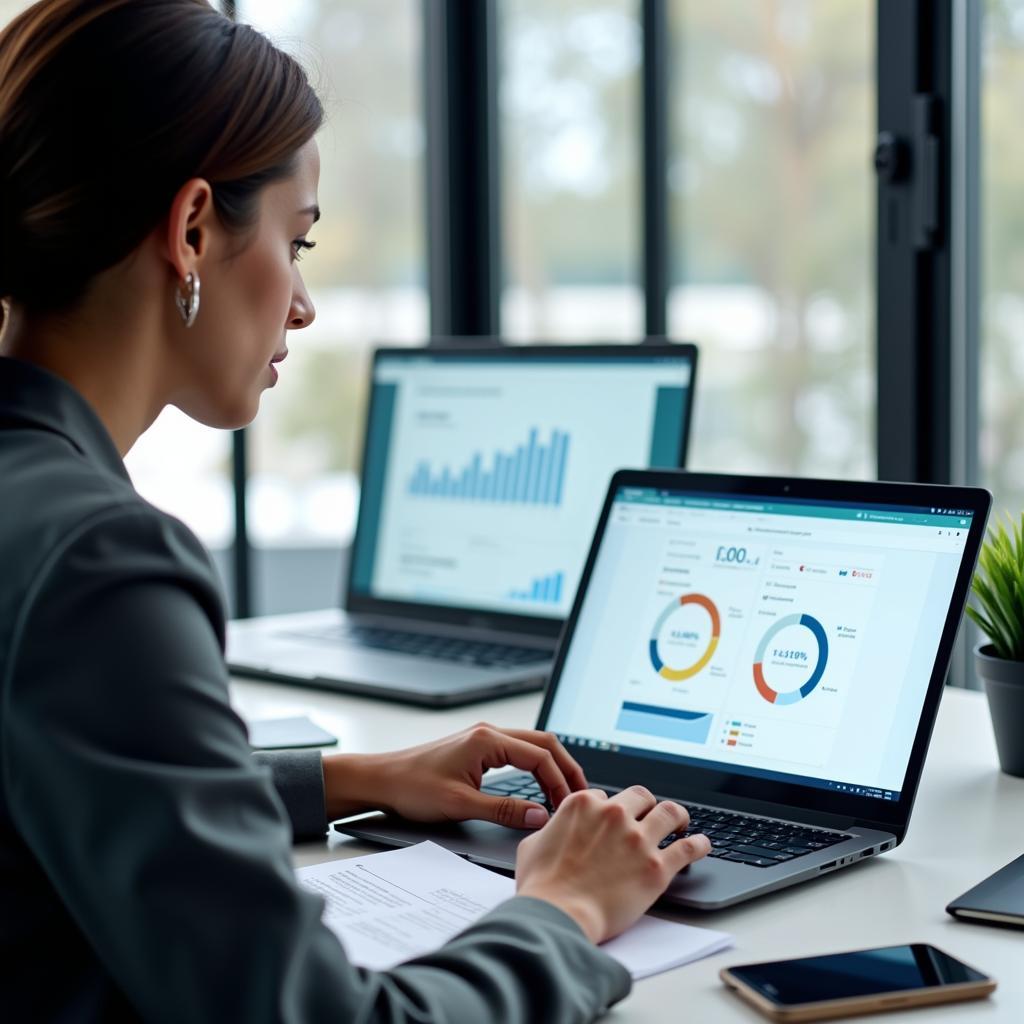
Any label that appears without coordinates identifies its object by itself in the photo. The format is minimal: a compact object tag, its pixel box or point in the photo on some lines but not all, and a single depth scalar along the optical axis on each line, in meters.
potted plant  1.18
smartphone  0.74
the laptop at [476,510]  1.62
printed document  0.82
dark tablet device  0.86
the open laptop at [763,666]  1.00
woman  0.62
